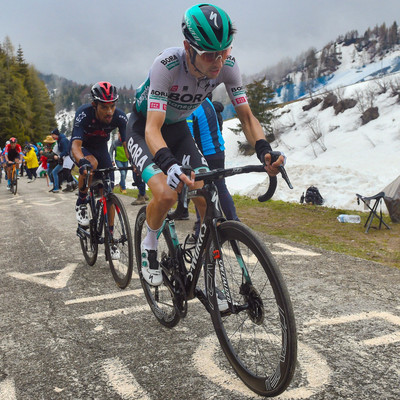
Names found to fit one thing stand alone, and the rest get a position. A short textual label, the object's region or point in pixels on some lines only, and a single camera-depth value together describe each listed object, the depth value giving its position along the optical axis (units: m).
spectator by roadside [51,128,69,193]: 14.62
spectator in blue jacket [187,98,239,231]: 6.10
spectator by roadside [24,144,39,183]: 23.08
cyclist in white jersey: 2.72
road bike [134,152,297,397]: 2.21
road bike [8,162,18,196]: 16.12
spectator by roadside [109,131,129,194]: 14.48
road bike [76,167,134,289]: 4.60
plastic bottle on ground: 8.45
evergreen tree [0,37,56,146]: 64.31
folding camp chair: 7.66
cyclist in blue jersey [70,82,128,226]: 5.17
